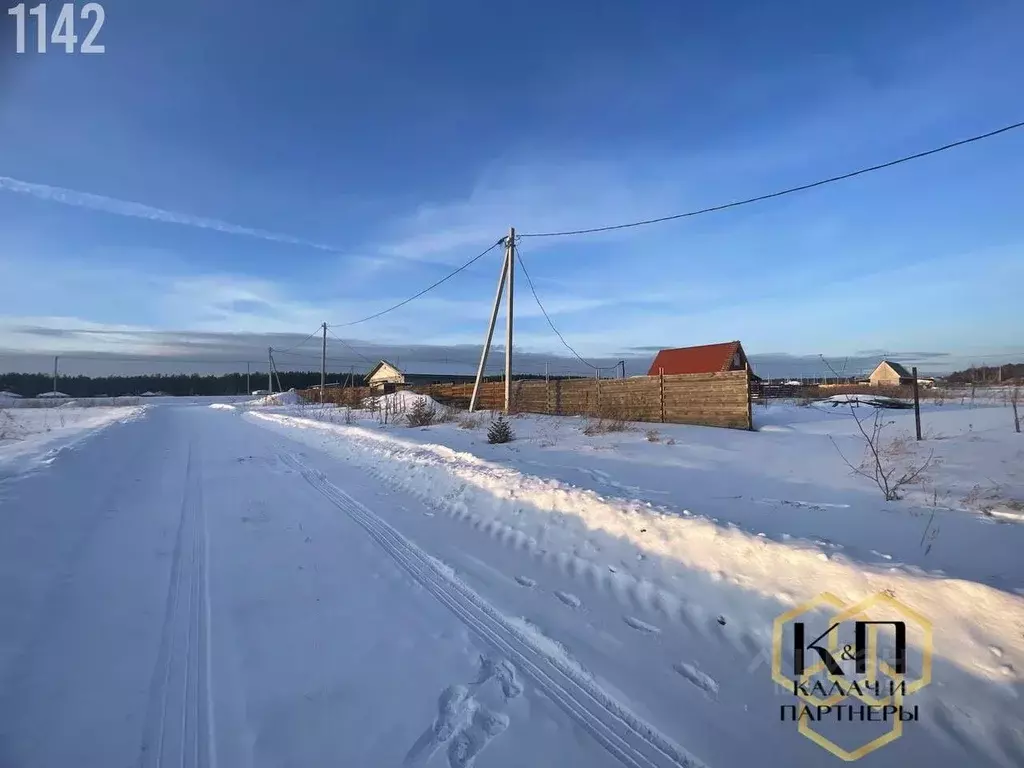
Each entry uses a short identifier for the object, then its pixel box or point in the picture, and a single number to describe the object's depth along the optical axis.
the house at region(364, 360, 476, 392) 70.88
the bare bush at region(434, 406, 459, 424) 21.81
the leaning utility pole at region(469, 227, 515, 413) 21.83
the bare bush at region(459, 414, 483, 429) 18.91
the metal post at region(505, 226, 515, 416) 21.83
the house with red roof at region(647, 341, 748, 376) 32.69
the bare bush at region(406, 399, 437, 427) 20.61
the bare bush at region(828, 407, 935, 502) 7.73
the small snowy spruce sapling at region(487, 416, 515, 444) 14.59
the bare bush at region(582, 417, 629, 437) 15.84
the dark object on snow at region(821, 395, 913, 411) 25.47
